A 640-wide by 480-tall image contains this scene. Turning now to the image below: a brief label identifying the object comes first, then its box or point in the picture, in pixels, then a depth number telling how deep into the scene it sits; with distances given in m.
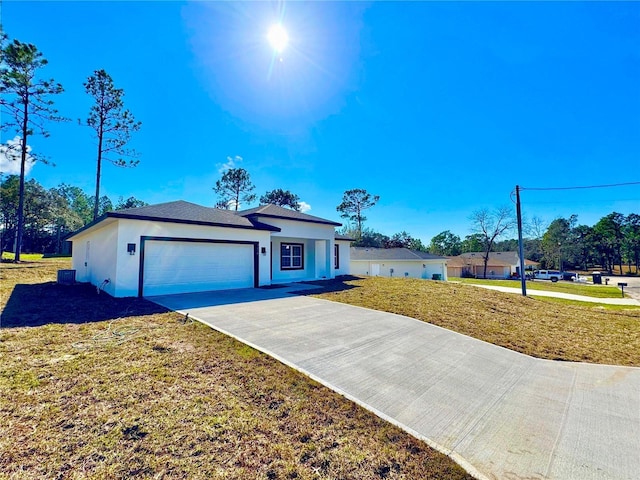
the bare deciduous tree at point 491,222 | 37.06
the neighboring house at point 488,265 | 45.03
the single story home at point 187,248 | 9.37
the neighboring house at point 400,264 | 28.62
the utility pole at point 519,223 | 16.42
